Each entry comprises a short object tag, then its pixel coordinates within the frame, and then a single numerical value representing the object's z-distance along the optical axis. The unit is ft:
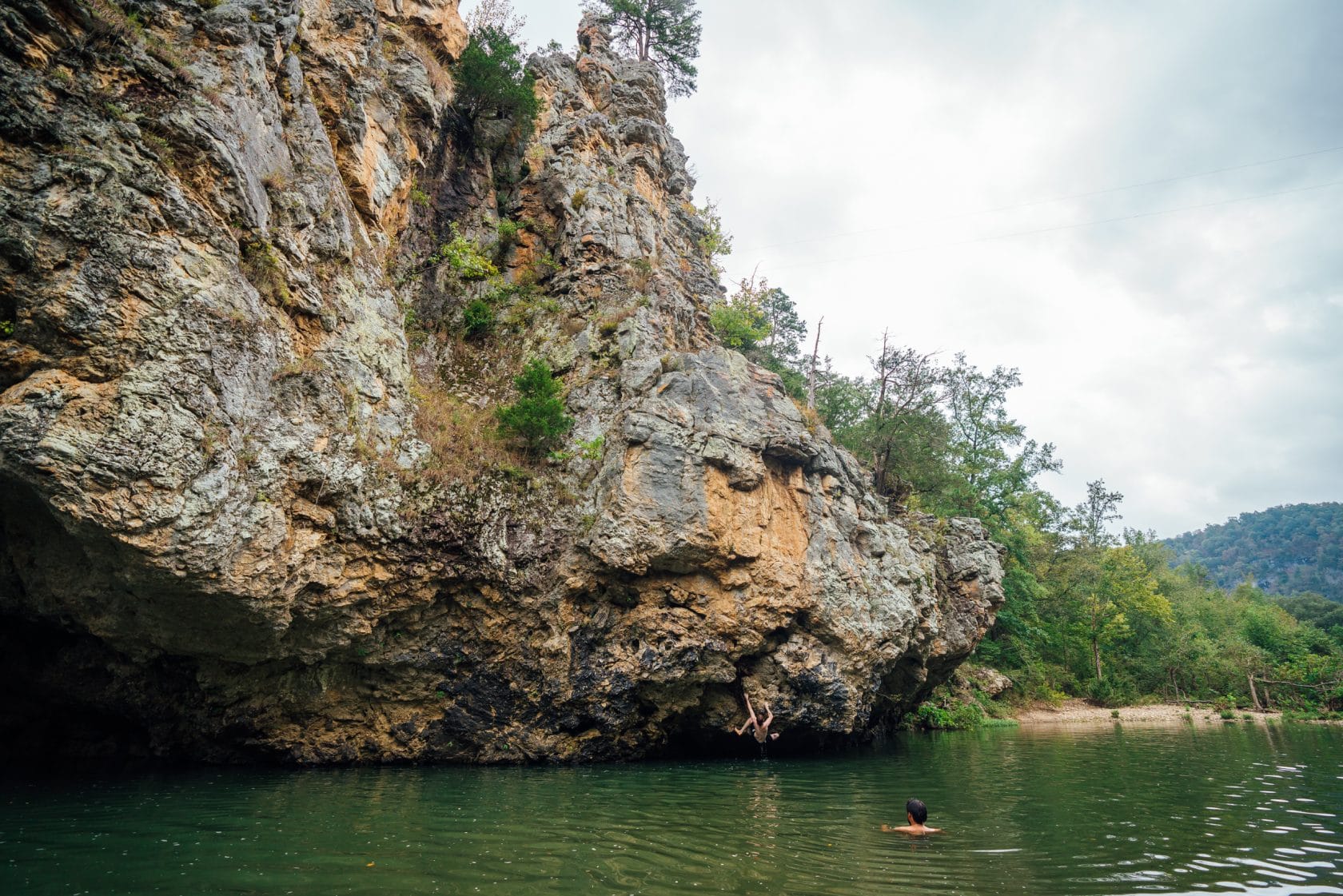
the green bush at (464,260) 64.95
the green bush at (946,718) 90.17
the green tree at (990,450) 124.06
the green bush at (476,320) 62.69
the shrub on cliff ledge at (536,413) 51.85
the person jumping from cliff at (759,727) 48.21
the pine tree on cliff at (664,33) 109.81
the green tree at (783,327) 125.59
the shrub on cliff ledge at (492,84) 72.28
